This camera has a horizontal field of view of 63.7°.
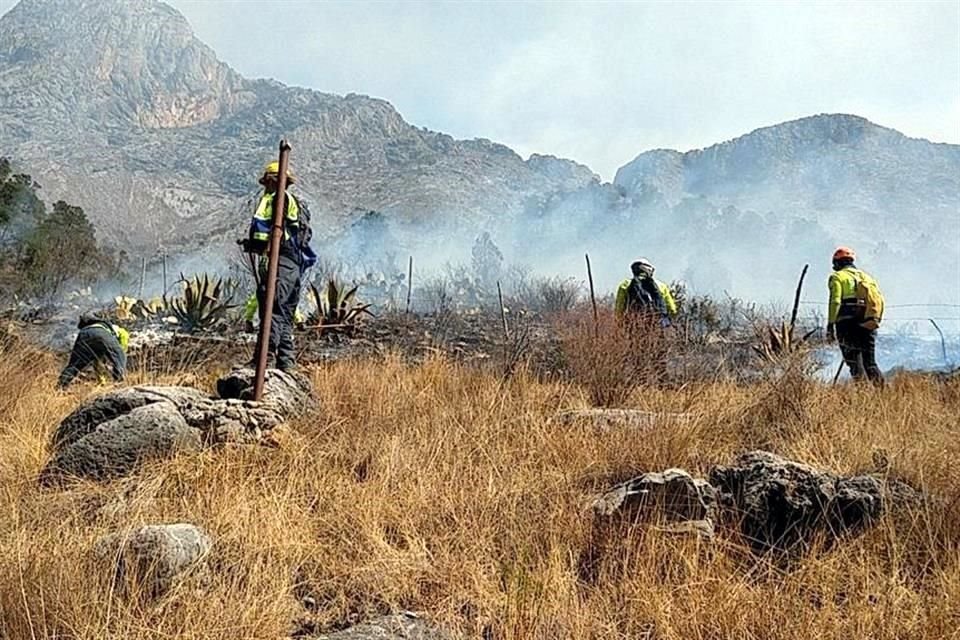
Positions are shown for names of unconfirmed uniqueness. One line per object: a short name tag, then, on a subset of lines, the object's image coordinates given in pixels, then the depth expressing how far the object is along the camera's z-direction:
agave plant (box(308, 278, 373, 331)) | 11.58
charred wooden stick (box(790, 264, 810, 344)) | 8.61
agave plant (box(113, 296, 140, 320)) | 14.29
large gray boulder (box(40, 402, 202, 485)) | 3.78
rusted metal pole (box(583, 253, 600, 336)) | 6.69
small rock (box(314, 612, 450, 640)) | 2.37
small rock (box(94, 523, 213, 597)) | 2.44
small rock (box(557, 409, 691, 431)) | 4.45
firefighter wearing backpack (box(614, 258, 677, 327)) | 7.90
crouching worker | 6.48
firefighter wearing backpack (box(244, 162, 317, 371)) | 5.62
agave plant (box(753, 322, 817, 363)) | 5.30
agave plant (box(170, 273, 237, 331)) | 11.80
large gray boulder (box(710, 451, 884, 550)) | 3.09
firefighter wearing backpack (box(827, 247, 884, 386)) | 7.36
